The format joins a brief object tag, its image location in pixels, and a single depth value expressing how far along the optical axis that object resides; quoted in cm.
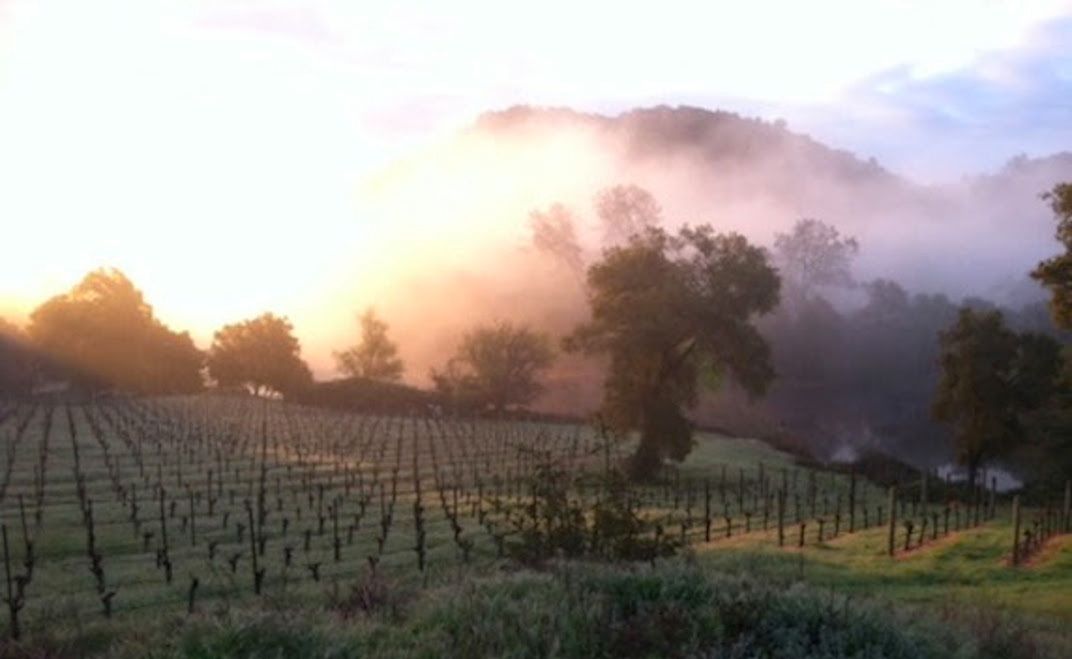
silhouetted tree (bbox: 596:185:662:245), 10106
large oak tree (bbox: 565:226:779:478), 4600
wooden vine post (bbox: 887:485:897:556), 2635
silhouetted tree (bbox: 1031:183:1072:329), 2498
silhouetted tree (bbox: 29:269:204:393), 8775
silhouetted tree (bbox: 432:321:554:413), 8138
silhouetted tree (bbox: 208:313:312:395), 9181
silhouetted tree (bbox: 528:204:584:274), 10006
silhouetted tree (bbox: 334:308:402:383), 9919
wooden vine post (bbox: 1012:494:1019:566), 2438
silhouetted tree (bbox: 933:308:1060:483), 4894
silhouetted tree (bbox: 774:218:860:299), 13362
